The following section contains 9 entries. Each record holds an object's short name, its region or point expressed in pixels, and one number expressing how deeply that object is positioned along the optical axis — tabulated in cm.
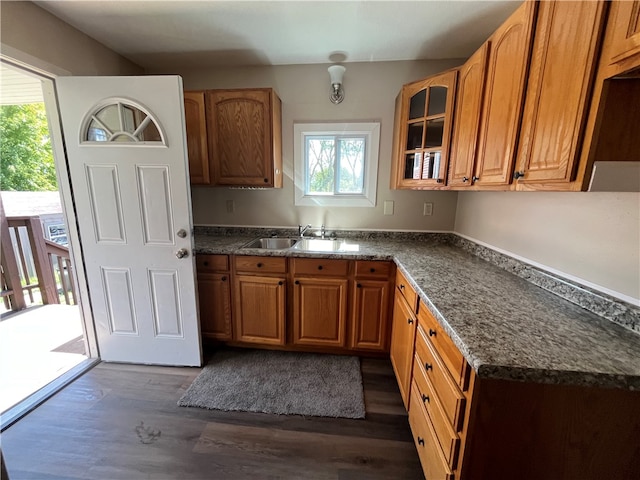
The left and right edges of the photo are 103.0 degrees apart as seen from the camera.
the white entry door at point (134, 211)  163
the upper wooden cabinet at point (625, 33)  68
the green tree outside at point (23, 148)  363
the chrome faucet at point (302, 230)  241
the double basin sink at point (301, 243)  223
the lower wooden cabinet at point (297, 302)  190
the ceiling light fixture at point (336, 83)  205
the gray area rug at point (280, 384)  160
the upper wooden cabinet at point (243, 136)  203
